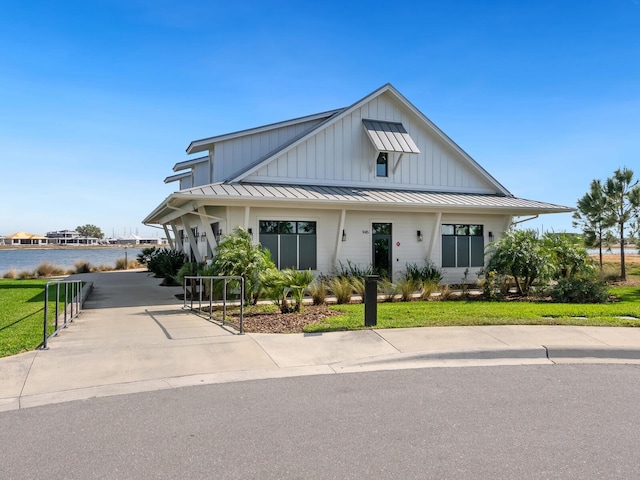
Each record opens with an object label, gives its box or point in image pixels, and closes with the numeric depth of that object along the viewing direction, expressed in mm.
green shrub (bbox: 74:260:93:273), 32938
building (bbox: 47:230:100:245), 126812
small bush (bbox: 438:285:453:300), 15020
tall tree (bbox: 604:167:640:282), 23391
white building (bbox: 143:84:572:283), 16734
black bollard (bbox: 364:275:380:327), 9828
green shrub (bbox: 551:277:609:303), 14211
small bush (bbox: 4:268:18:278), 28948
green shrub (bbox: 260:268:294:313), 12009
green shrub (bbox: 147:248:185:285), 22830
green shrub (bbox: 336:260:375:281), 17495
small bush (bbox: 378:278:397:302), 14719
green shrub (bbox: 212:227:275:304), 12875
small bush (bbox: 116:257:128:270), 36938
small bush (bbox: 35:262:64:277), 30625
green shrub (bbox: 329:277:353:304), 14133
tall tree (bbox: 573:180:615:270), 23922
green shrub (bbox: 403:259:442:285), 18173
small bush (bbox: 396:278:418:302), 14781
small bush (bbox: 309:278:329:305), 13789
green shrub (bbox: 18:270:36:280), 29500
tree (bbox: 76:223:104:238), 145500
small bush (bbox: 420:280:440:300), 15070
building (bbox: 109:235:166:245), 109188
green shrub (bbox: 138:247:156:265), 29844
